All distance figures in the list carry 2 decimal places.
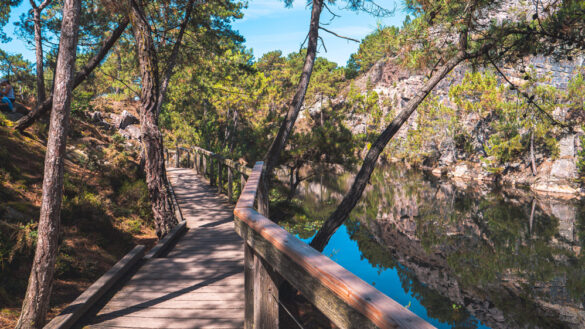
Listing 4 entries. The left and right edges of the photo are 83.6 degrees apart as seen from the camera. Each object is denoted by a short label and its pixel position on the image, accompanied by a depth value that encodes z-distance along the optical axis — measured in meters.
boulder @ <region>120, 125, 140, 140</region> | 22.72
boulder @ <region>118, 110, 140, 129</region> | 24.50
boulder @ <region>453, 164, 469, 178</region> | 45.22
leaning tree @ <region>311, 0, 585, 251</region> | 4.72
